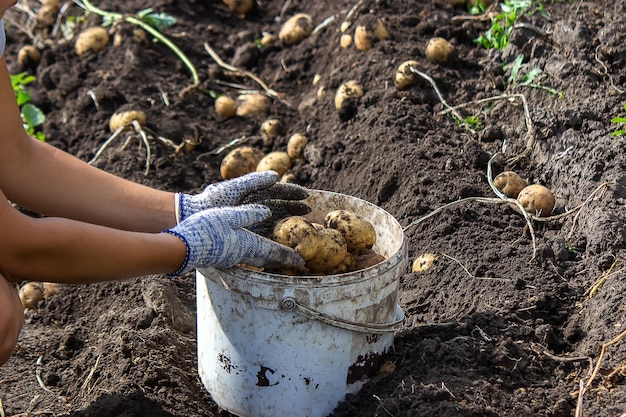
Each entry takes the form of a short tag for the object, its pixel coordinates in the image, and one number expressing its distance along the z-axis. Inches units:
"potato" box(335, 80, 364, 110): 159.6
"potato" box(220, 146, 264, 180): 159.8
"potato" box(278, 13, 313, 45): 198.7
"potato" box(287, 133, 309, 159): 162.1
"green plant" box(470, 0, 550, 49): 156.4
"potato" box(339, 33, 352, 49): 179.2
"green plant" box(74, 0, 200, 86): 199.8
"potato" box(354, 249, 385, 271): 104.8
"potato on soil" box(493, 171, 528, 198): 129.2
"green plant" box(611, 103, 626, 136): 115.6
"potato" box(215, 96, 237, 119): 181.9
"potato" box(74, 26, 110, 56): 200.1
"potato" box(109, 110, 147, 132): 170.9
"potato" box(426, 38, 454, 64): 159.8
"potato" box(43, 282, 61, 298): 140.6
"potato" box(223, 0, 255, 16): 220.7
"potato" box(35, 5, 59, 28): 229.1
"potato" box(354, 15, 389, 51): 171.5
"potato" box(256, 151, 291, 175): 158.7
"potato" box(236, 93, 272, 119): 181.3
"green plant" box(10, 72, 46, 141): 185.6
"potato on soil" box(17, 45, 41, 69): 209.3
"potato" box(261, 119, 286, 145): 170.4
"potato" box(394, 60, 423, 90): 154.8
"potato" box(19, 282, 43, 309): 139.5
